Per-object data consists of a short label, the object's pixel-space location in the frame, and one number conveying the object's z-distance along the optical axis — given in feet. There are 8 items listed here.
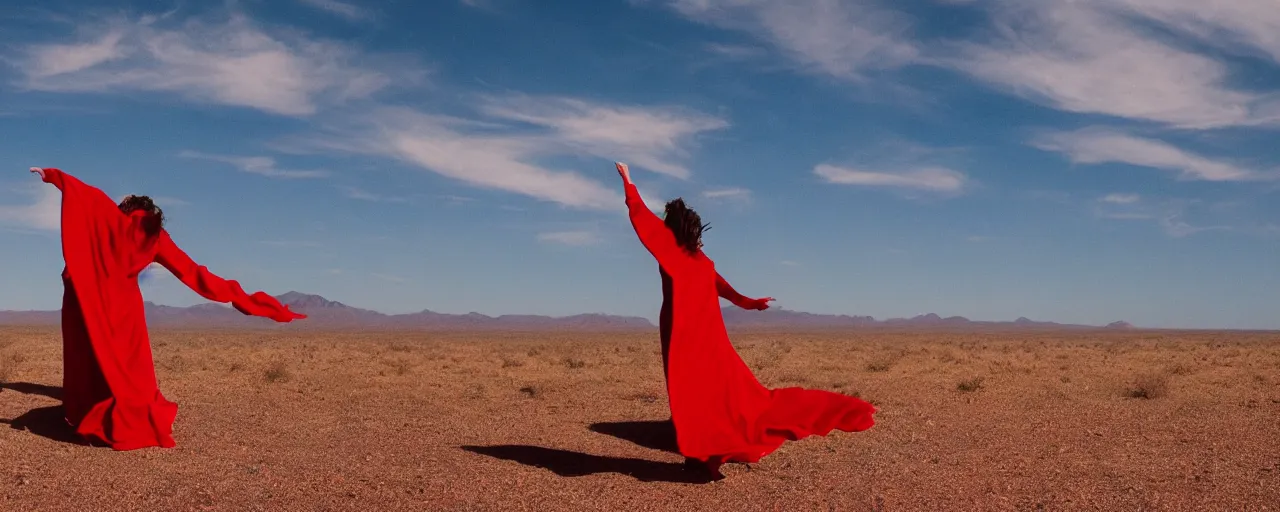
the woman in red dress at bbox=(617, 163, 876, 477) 28.58
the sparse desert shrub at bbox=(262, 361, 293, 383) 61.77
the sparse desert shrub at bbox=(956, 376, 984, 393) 59.72
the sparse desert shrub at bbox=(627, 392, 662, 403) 53.57
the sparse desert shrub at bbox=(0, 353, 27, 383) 53.51
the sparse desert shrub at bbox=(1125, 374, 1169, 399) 55.47
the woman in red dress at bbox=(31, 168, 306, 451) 34.47
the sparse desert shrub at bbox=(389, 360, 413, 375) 73.61
